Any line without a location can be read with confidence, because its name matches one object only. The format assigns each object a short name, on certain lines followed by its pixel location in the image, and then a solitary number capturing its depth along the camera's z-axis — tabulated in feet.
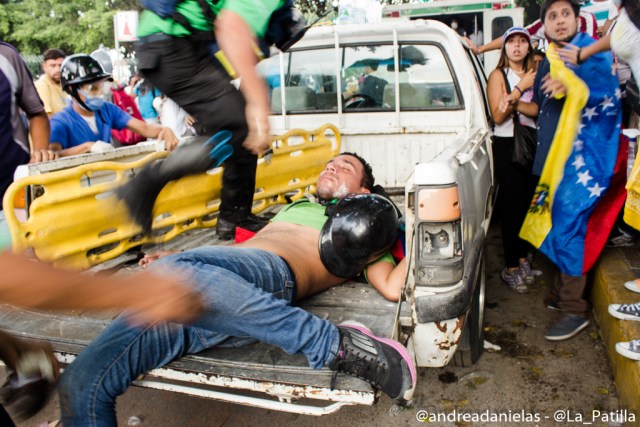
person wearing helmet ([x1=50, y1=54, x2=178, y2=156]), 12.98
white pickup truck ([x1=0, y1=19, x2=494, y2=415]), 7.11
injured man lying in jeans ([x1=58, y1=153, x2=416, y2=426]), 6.57
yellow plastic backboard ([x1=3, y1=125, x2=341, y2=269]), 8.37
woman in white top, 13.61
